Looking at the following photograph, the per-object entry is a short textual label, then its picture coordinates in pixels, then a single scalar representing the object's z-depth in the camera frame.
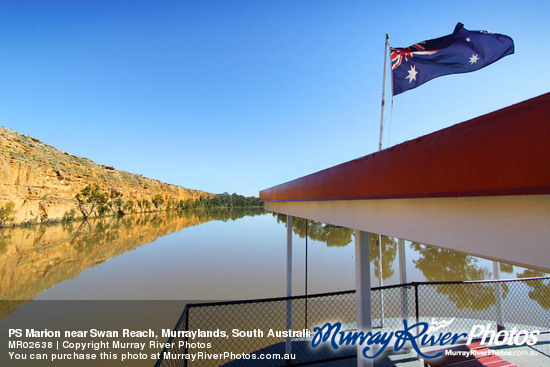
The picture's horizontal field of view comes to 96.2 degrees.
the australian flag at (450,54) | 3.79
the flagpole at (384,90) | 4.13
